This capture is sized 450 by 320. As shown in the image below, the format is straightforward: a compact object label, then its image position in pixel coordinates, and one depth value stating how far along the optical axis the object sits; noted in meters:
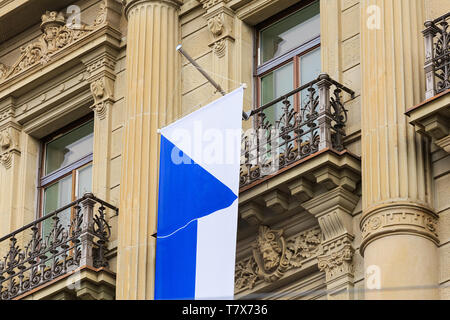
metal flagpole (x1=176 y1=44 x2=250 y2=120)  21.38
